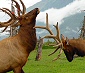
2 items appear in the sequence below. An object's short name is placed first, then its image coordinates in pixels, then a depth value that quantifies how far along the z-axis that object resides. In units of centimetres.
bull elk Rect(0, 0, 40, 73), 989
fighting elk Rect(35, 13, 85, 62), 1381
